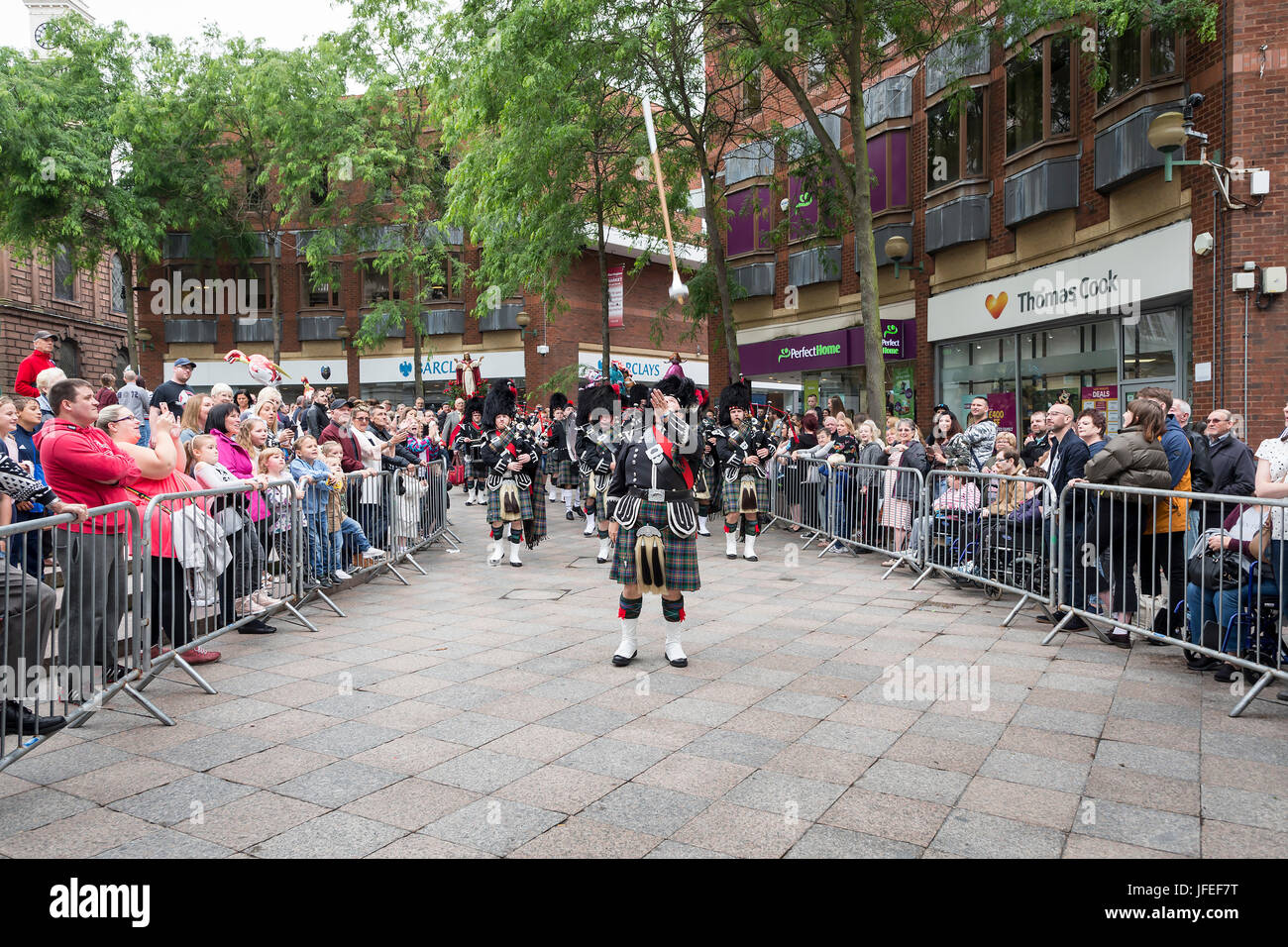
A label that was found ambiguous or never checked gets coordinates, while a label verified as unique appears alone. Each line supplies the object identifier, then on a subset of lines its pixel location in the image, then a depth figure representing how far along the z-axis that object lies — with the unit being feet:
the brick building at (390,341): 112.47
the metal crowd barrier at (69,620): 13.87
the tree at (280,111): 93.04
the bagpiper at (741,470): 39.83
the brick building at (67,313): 110.32
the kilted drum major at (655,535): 21.68
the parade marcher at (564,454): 49.75
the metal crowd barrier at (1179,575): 18.39
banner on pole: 82.53
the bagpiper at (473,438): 39.91
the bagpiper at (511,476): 38.09
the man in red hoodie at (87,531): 15.75
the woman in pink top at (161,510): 19.20
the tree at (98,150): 87.30
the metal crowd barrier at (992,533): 26.37
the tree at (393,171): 91.30
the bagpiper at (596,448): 28.50
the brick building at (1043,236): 37.76
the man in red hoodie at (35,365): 35.70
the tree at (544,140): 48.75
